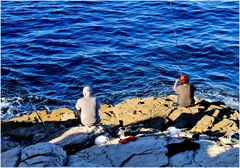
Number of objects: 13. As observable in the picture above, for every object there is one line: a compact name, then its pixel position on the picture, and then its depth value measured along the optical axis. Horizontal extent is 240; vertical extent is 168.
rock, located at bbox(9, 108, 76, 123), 12.89
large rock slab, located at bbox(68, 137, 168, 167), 8.12
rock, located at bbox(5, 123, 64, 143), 10.50
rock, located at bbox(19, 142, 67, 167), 7.24
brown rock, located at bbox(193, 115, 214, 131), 11.65
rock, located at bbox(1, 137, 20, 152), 9.45
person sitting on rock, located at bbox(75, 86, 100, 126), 9.95
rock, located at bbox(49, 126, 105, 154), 9.17
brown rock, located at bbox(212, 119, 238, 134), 11.35
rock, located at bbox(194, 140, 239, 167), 7.87
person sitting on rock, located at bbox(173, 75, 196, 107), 12.20
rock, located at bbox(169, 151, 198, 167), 7.96
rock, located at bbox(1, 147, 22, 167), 7.40
